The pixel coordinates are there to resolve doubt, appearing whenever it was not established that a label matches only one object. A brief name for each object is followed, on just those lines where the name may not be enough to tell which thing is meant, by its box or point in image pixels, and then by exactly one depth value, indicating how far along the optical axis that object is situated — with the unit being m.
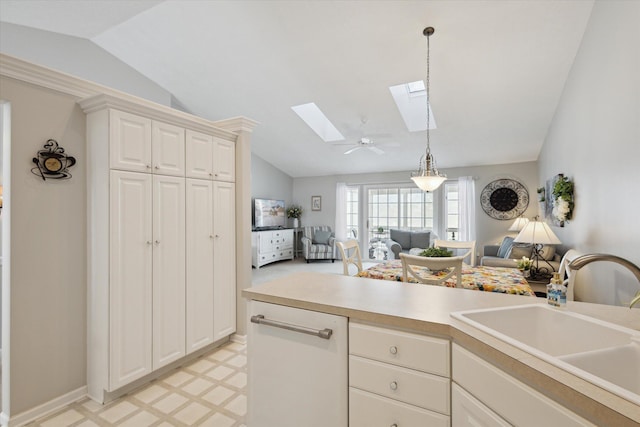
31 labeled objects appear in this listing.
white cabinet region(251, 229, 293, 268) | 6.59
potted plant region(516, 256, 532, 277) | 3.20
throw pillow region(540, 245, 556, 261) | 3.81
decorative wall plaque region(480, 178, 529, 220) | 6.09
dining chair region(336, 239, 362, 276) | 2.95
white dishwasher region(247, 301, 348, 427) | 1.21
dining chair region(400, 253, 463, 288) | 2.08
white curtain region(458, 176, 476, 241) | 6.39
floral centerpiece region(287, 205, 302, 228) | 8.36
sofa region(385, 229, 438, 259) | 6.53
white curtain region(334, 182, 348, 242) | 7.83
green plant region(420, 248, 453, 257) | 2.58
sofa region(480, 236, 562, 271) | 3.81
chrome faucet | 1.23
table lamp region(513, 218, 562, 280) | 2.79
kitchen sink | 0.79
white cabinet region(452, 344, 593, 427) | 0.68
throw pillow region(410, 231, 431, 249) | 6.54
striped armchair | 7.28
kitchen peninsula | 0.70
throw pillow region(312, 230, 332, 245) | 7.55
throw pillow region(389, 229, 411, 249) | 6.67
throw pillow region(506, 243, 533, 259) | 4.31
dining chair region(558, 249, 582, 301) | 1.40
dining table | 2.22
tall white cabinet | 1.97
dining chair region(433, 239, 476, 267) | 3.43
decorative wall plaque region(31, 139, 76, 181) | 1.86
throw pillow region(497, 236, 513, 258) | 5.07
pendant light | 3.06
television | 7.06
